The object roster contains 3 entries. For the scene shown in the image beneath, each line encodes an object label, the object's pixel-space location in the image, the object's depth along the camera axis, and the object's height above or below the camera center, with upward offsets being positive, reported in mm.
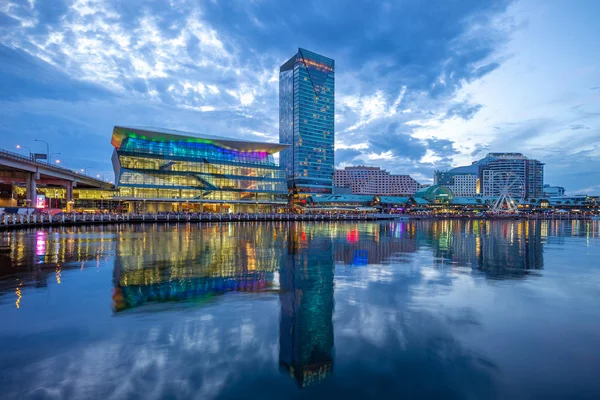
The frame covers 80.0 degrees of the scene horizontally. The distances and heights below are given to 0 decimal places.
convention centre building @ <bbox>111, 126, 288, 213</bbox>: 100812 +8384
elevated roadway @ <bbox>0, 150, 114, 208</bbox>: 61975 +5528
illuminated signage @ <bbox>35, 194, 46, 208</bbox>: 71875 -403
